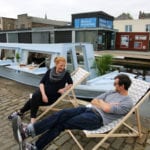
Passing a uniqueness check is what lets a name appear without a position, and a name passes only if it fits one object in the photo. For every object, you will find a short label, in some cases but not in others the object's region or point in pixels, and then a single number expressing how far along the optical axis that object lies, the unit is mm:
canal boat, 5953
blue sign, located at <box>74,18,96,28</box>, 24047
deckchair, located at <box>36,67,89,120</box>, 3957
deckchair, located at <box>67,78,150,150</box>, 2920
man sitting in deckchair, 2811
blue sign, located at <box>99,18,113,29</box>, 24531
